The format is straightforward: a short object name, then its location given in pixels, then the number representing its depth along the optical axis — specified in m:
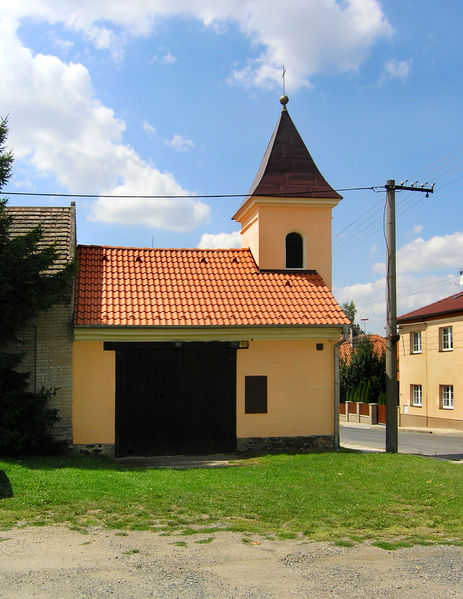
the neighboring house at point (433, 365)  30.31
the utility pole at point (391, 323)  16.05
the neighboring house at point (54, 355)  13.98
